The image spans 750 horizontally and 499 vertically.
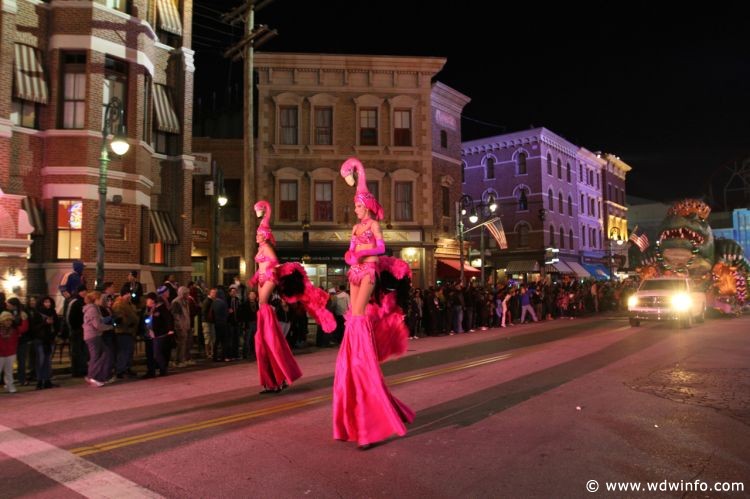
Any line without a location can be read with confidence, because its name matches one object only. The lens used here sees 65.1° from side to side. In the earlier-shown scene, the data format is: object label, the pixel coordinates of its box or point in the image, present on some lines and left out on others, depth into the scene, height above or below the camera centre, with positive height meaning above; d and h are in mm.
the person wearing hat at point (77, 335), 10945 -1069
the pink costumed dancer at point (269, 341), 8250 -890
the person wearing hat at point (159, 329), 11234 -972
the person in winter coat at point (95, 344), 10211 -1141
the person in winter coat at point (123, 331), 10898 -971
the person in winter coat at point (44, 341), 9992 -1072
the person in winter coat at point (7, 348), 9430 -1115
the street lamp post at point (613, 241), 46816 +3235
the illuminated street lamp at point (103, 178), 12992 +2278
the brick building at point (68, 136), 16047 +4168
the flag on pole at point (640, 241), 28203 +1708
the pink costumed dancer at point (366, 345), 5551 -689
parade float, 25188 +797
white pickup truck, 19094 -835
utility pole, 16062 +5727
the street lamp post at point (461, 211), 25750 +3083
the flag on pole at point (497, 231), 29281 +2342
